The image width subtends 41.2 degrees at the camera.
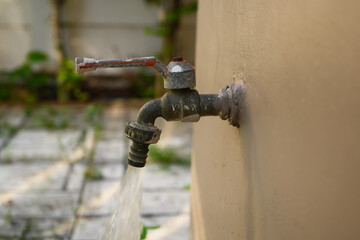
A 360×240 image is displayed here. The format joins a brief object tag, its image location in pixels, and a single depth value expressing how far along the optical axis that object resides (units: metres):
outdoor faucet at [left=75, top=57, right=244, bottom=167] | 1.05
